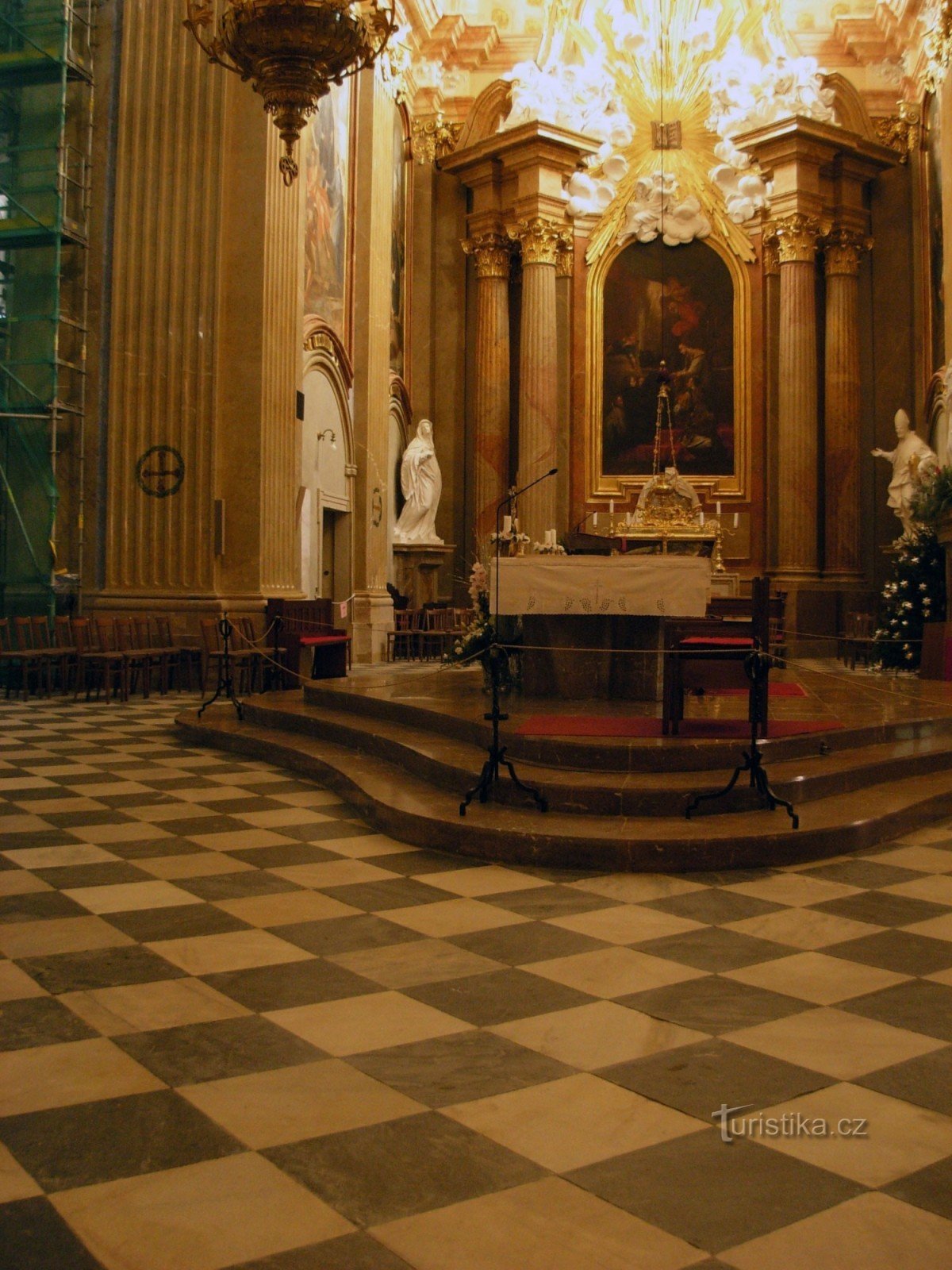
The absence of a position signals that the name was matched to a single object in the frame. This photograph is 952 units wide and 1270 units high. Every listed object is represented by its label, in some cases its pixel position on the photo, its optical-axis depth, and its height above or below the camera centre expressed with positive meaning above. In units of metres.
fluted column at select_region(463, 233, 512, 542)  19.94 +3.71
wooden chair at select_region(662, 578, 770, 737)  6.40 -0.23
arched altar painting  20.02 +4.00
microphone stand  5.57 -0.75
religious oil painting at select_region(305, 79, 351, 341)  14.35 +4.65
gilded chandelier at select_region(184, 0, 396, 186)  8.23 +3.74
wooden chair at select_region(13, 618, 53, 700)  11.16 -0.49
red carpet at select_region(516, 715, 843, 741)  6.50 -0.65
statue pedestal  18.75 +0.56
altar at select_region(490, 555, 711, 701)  7.34 -0.04
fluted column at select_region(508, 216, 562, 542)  19.44 +3.62
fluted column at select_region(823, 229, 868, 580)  19.14 +3.01
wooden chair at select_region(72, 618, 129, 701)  10.98 -0.49
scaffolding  12.55 +3.12
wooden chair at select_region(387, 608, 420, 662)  16.62 -0.43
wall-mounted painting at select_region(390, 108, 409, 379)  18.50 +5.19
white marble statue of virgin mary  18.69 +1.64
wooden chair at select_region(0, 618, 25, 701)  11.36 -0.51
